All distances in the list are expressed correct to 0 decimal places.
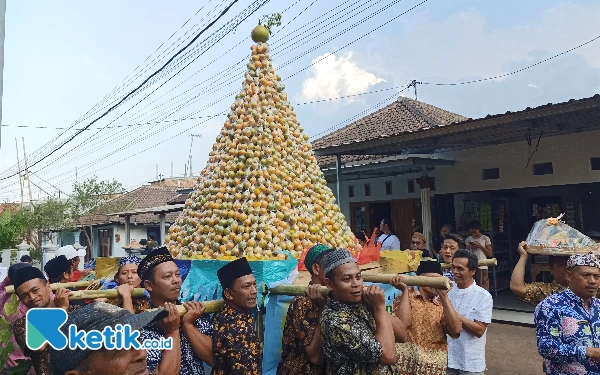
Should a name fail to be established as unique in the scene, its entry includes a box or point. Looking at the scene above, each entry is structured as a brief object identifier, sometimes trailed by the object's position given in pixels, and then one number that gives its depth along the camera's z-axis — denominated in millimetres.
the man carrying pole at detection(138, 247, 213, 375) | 2316
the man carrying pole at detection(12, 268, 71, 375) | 2838
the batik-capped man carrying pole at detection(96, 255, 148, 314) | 2863
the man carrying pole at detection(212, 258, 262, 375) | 2479
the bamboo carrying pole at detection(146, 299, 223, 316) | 2635
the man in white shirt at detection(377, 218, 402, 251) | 7586
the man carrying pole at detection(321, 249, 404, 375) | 2275
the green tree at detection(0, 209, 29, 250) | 12198
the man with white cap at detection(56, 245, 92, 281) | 5722
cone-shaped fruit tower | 4094
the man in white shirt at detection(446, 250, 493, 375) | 3629
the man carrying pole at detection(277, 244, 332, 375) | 2537
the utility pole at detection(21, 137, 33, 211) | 26294
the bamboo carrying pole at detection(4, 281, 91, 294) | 3294
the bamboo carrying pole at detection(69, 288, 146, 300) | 2726
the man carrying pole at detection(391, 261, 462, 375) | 3498
